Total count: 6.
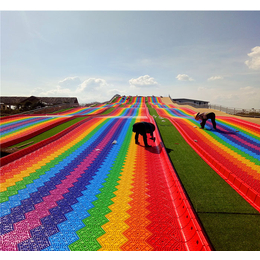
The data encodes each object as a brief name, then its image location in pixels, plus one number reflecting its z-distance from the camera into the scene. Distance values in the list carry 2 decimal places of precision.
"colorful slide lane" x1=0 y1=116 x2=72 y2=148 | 10.39
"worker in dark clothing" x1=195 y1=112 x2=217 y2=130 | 12.05
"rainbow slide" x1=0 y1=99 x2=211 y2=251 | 3.08
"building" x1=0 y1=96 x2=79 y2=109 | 36.86
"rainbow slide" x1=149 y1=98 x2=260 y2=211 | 5.18
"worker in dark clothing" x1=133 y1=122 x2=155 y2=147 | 8.62
